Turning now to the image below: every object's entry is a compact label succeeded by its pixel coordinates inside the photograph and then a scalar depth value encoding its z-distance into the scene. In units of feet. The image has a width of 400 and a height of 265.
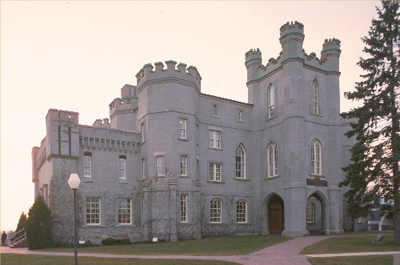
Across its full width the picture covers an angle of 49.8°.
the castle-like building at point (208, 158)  105.70
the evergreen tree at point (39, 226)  94.48
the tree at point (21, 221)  120.24
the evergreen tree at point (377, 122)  83.05
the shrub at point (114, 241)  103.30
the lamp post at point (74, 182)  54.29
